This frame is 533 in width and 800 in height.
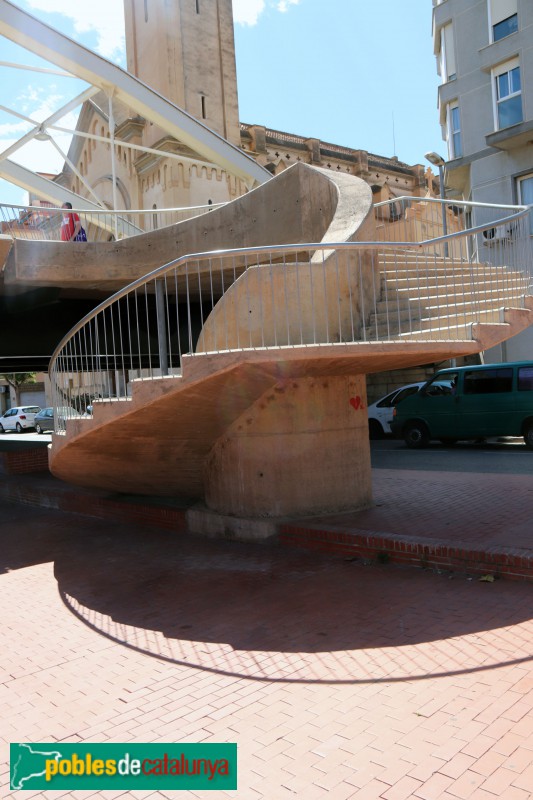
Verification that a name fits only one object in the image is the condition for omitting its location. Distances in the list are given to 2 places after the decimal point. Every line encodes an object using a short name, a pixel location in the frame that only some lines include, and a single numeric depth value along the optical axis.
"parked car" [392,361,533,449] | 14.49
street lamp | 18.92
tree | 49.25
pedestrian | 11.96
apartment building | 20.48
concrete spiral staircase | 6.45
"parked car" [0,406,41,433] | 35.47
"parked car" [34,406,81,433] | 31.80
